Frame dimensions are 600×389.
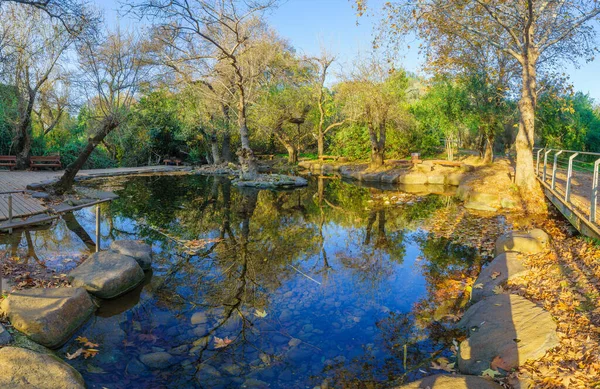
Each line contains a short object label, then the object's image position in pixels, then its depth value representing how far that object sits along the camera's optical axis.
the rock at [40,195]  13.35
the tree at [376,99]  22.66
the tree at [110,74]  14.90
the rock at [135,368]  4.39
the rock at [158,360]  4.52
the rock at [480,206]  12.95
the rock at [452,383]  3.58
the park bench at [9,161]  20.86
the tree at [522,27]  12.06
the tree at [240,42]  16.14
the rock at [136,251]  7.45
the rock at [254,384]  4.18
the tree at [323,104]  28.03
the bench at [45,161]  21.92
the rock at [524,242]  7.23
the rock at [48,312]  4.73
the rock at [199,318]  5.54
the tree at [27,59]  17.50
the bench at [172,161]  30.08
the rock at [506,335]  4.00
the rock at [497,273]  6.02
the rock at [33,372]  3.45
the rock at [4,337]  4.25
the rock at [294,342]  5.03
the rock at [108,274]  6.17
